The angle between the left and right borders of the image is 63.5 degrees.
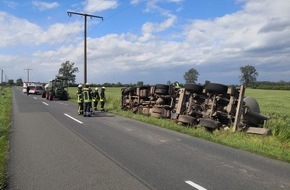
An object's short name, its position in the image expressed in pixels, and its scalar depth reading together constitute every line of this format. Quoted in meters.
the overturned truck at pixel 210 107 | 9.05
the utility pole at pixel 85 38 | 25.57
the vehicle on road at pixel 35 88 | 38.50
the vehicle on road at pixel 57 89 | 25.72
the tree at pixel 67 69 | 91.84
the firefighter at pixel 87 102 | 13.01
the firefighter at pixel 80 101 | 13.49
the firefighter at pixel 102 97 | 16.38
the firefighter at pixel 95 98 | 16.30
